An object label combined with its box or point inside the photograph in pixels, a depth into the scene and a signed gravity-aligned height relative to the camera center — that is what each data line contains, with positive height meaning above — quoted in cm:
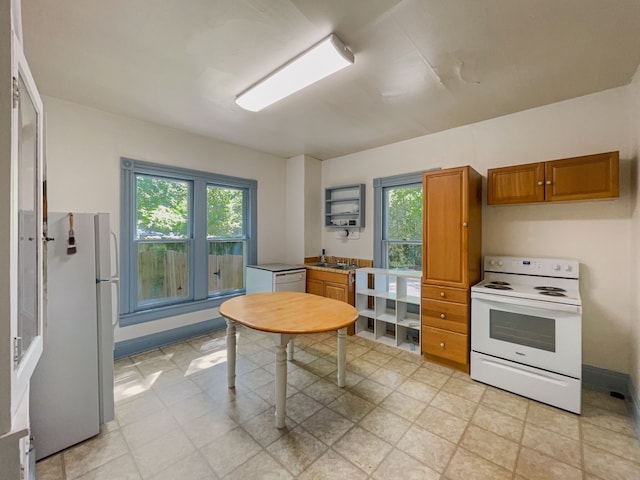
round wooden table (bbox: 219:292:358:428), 199 -61
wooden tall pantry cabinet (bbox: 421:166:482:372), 279 -21
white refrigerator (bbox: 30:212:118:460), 175 -69
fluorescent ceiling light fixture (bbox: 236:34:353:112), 191 +131
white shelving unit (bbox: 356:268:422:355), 346 -91
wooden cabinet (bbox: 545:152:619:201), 233 +54
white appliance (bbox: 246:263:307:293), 392 -57
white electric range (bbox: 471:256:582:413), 222 -81
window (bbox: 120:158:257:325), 325 +2
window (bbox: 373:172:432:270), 386 +26
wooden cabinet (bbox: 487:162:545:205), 264 +55
